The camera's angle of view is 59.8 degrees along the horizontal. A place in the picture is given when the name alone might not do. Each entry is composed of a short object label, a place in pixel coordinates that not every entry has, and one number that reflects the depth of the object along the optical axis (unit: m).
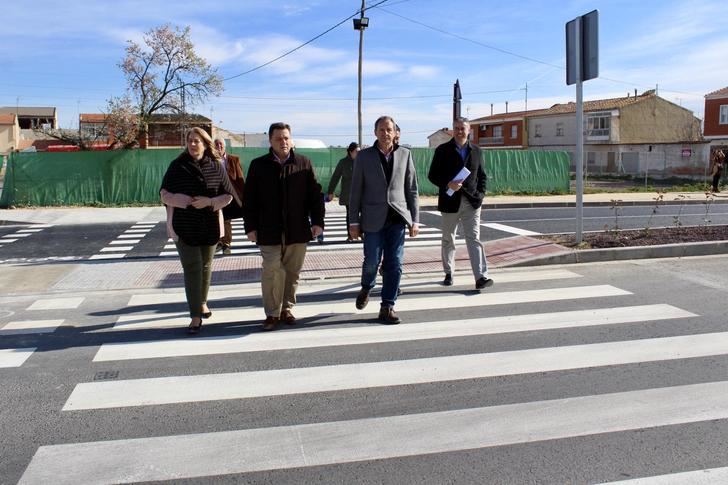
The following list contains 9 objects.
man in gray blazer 5.93
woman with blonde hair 5.61
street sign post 9.42
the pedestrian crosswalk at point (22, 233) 12.91
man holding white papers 7.20
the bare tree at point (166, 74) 23.55
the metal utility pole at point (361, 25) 24.11
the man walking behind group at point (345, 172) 10.38
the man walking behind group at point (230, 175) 8.91
